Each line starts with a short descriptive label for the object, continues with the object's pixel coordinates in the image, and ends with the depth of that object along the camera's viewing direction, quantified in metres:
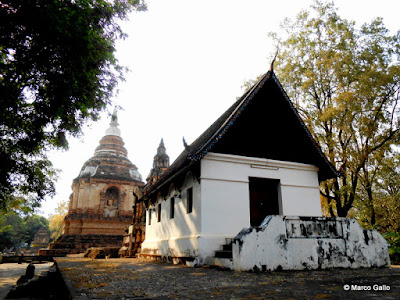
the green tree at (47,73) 7.98
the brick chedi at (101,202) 29.73
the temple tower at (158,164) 24.44
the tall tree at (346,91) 13.87
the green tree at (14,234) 52.88
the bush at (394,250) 11.50
